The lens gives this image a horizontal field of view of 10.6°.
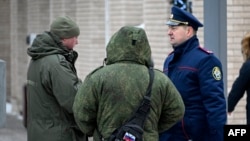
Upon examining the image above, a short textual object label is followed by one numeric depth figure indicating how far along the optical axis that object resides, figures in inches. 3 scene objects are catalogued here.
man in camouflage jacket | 335.1
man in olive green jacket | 412.9
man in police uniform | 388.9
